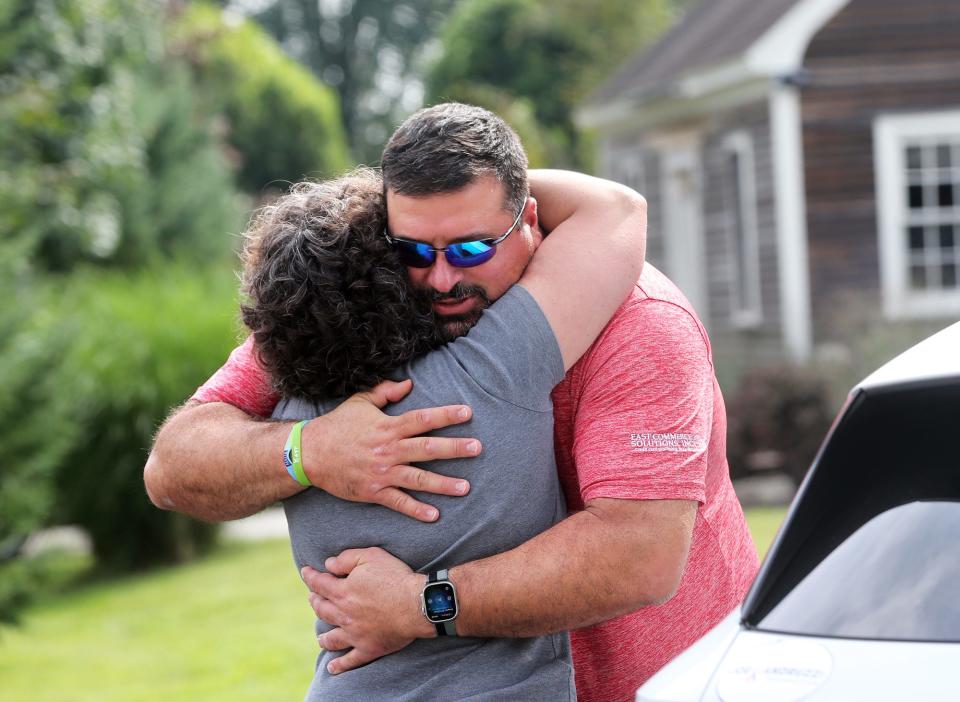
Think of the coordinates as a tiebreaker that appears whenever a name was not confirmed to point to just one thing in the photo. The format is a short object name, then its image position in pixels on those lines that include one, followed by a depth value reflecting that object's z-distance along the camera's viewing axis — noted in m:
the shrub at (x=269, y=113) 37.50
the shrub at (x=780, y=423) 13.30
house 15.27
